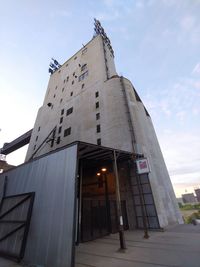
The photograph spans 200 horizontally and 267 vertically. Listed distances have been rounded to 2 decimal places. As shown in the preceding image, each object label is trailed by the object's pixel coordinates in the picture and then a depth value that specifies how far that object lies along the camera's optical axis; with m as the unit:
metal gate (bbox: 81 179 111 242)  11.55
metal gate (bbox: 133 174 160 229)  14.06
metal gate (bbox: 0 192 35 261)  8.23
